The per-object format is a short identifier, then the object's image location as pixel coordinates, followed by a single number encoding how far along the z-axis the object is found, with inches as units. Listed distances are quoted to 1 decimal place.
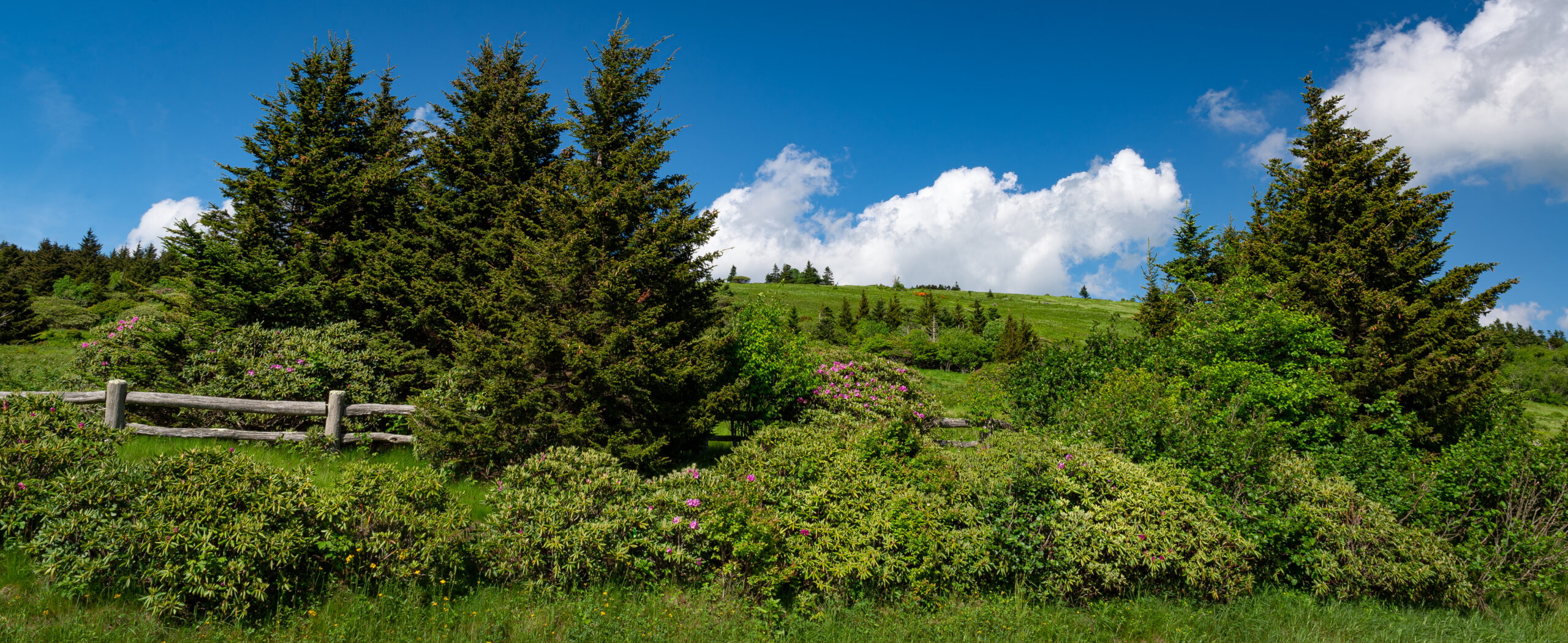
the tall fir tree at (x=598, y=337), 339.0
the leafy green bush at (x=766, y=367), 433.7
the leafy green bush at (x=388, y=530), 197.0
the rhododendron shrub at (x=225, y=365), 388.5
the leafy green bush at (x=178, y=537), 172.1
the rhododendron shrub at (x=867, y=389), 421.1
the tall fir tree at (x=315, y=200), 482.6
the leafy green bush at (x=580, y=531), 211.6
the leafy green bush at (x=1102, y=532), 228.8
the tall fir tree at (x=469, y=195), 491.5
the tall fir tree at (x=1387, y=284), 520.4
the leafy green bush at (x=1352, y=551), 248.4
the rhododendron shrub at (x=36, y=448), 193.6
